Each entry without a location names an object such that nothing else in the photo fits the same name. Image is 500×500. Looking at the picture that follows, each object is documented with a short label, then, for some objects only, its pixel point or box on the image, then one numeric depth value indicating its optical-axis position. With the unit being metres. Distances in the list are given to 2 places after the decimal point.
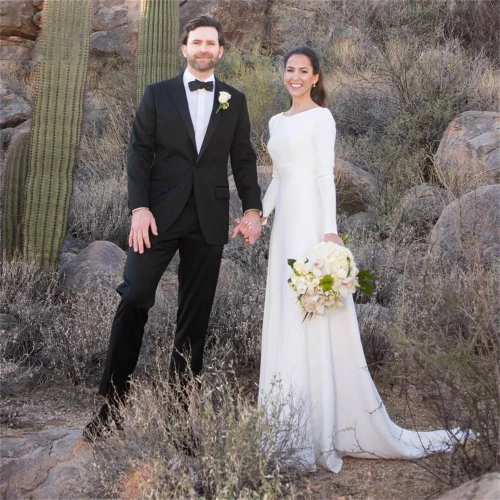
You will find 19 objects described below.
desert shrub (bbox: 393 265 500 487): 3.23
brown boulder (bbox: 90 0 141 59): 15.05
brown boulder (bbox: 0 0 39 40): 15.53
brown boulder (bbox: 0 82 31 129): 11.99
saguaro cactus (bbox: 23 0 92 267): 6.78
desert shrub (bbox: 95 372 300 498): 3.21
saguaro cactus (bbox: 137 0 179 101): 8.44
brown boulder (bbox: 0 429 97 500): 3.73
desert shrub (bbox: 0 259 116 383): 5.56
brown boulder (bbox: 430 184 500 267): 6.21
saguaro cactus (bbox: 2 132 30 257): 6.96
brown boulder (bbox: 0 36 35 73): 15.45
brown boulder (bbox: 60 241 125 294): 6.61
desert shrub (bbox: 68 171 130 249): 8.77
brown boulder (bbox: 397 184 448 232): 8.08
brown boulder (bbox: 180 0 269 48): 15.38
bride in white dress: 4.01
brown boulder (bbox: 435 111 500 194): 8.34
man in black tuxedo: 3.97
